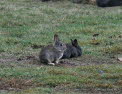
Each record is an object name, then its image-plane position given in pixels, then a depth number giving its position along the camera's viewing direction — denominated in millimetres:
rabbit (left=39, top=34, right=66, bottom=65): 15648
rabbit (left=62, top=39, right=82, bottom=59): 17238
